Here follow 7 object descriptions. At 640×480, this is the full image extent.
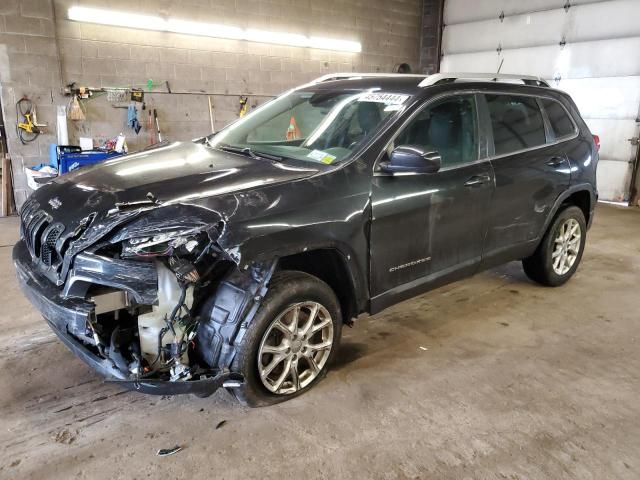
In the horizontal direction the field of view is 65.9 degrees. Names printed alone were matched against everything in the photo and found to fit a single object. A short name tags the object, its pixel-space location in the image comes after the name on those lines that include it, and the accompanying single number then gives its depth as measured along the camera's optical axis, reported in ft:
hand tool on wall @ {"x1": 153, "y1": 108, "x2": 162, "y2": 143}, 24.49
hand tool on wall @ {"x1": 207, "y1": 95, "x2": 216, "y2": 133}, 26.12
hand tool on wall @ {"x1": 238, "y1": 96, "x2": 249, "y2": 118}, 26.99
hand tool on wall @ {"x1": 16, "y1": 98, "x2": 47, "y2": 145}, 21.57
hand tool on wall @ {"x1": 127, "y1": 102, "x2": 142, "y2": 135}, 23.68
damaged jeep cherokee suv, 6.89
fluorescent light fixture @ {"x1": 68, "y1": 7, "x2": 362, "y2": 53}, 22.15
